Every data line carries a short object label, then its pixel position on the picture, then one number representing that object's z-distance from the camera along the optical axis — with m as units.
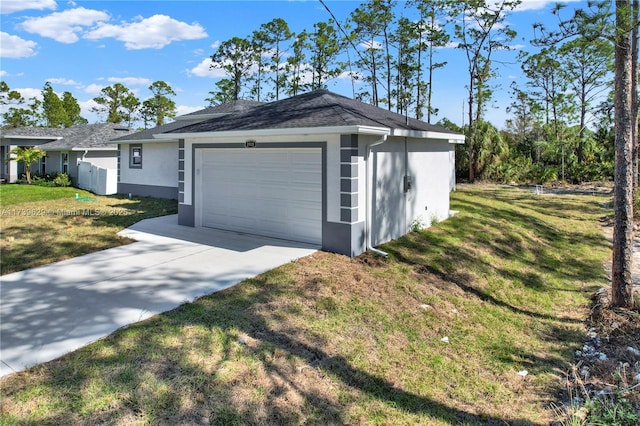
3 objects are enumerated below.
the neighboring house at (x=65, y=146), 21.64
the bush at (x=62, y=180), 20.61
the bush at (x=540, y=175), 25.67
